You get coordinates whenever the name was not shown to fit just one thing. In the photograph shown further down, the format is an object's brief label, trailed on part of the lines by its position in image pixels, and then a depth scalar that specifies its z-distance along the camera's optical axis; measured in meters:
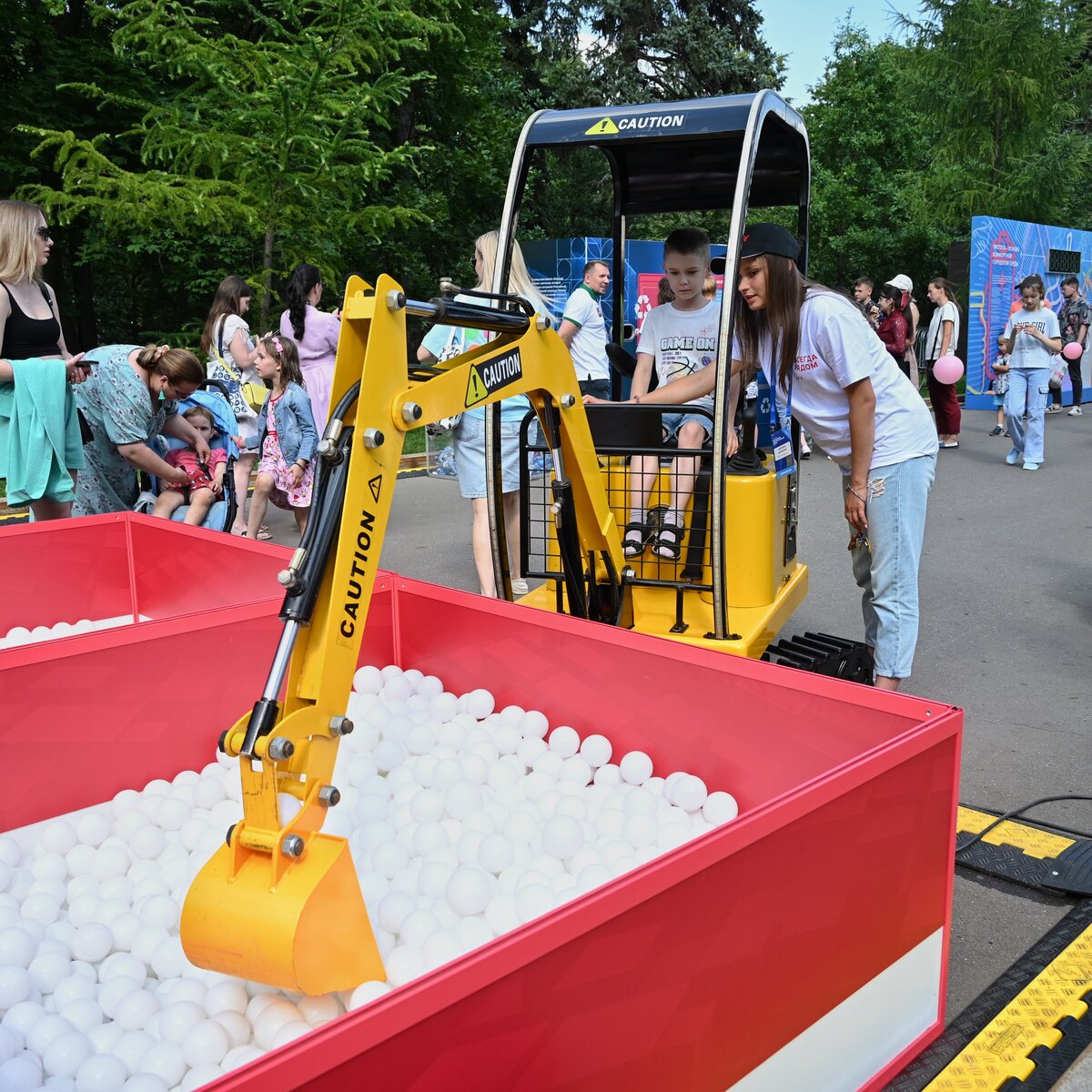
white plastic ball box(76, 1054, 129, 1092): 2.20
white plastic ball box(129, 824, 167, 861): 3.27
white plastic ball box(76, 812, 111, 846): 3.32
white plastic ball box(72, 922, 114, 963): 2.78
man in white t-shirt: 6.88
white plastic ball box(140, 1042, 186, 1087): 2.26
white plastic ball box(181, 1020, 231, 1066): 2.29
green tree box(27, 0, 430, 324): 11.40
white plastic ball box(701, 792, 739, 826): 3.19
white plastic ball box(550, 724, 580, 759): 3.68
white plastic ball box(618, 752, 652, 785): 3.51
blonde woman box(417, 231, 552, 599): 6.34
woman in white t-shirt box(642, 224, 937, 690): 4.07
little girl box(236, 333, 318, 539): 7.34
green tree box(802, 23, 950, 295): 33.94
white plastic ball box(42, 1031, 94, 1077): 2.30
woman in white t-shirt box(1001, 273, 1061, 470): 12.12
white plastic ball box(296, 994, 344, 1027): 2.39
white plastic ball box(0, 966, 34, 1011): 2.54
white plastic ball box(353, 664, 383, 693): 4.11
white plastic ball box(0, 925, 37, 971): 2.68
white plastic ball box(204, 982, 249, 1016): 2.46
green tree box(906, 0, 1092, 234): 26.50
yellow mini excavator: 2.28
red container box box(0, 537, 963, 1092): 1.69
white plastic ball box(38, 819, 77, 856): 3.27
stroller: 6.09
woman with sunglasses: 5.34
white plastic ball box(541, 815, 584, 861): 3.11
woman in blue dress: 5.59
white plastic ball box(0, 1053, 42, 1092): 2.21
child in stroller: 6.04
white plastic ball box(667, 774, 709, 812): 3.30
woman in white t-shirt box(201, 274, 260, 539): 8.37
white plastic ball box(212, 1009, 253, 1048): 2.37
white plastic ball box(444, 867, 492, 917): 2.84
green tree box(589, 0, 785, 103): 28.27
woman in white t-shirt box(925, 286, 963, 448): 13.34
